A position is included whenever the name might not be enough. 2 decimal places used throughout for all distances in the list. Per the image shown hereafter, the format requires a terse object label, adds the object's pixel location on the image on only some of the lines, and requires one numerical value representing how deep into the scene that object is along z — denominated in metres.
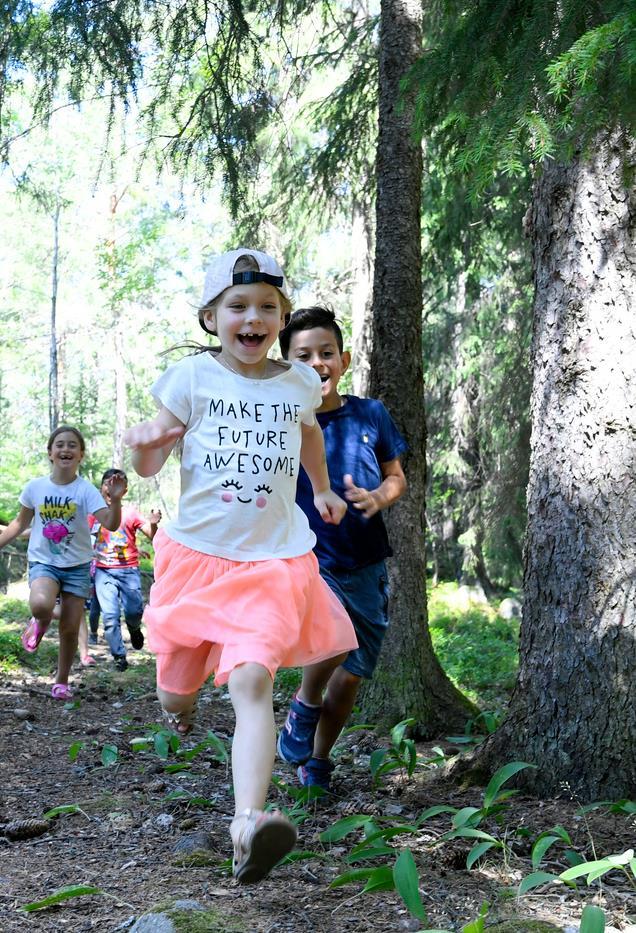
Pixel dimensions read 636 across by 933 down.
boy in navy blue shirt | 4.40
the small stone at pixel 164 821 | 4.05
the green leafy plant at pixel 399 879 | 2.75
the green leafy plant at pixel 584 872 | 2.86
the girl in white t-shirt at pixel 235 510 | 3.28
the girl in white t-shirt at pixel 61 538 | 7.67
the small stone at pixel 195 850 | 3.48
